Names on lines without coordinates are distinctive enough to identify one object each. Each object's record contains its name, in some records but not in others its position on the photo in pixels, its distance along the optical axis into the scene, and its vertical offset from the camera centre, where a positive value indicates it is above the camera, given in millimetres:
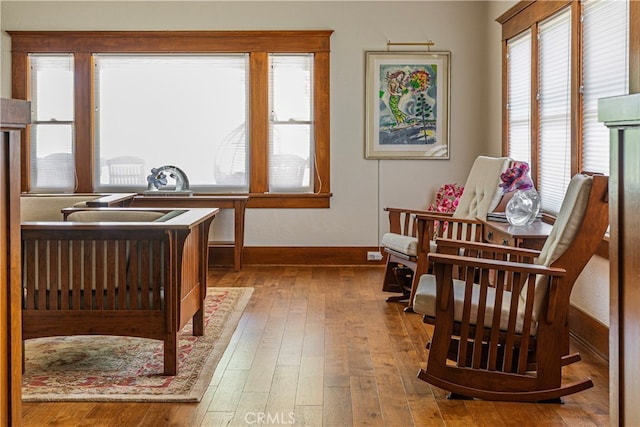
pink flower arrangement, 5047 +49
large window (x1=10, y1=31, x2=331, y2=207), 7176 +673
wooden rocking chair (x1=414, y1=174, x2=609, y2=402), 3227 -554
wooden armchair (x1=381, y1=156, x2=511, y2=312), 5191 -300
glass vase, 4668 -137
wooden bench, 3621 -460
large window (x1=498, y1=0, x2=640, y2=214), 4156 +658
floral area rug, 3377 -894
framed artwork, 7148 +748
